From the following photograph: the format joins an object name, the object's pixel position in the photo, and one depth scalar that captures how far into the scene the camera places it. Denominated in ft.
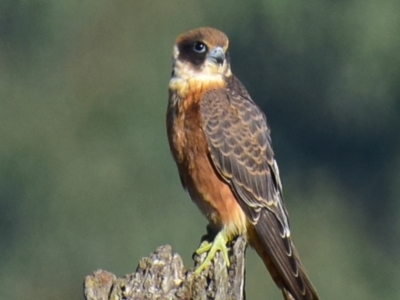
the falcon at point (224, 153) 39.60
